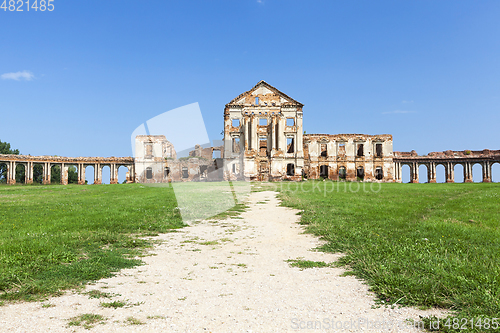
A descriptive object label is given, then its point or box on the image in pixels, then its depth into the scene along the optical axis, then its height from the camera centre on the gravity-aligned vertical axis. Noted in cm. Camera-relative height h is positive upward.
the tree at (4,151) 6975 +692
